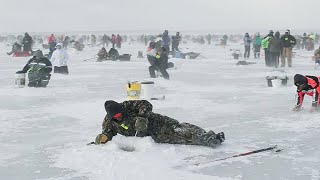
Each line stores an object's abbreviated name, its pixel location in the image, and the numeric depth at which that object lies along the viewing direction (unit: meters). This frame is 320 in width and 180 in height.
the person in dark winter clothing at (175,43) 30.82
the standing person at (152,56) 16.61
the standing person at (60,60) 17.78
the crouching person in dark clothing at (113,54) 26.52
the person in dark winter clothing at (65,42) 43.64
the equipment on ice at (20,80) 14.09
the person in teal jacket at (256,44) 27.52
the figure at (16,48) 31.50
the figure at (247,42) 27.36
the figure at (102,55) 26.37
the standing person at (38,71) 14.09
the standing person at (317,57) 19.78
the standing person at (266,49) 21.98
